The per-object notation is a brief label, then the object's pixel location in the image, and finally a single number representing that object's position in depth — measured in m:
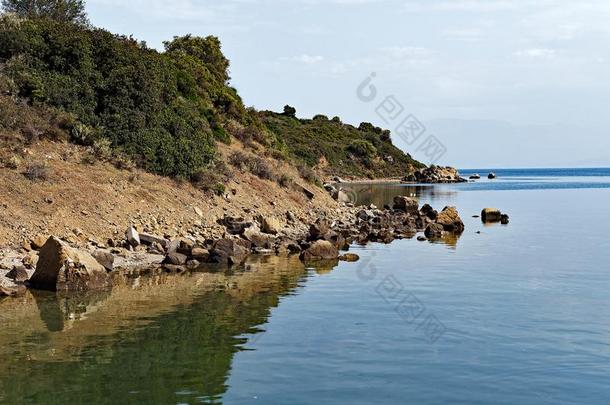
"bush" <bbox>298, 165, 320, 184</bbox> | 53.04
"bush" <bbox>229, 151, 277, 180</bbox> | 44.61
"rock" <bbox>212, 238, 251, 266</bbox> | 28.98
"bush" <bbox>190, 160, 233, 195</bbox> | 38.16
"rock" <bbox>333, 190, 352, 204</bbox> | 58.19
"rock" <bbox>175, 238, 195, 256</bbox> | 29.02
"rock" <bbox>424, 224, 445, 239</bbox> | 42.01
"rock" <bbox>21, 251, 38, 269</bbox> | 23.85
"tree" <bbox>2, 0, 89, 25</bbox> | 47.81
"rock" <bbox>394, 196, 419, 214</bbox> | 54.84
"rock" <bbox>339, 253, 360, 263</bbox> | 30.60
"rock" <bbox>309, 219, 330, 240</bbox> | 36.03
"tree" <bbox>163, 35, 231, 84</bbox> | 62.69
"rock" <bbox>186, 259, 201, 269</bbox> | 27.73
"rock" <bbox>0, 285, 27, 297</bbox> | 20.69
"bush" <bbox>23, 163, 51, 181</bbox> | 29.30
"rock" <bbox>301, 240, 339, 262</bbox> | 30.73
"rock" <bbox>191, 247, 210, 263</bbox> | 28.89
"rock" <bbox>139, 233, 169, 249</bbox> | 29.59
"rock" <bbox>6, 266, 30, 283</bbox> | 22.28
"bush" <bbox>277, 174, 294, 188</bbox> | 46.53
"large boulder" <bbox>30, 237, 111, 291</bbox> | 21.97
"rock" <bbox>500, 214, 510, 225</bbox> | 50.71
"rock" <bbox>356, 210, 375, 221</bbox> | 49.30
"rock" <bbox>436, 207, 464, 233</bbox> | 44.88
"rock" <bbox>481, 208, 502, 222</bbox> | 52.34
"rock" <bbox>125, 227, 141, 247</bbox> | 29.05
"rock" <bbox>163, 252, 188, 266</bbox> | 27.41
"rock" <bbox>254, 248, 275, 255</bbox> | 32.47
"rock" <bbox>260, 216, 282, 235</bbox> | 36.88
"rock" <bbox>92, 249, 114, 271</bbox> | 25.06
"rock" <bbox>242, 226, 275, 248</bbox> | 33.47
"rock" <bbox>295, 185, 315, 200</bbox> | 48.45
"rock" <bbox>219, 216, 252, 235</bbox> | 34.78
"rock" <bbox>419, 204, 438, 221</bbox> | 50.88
